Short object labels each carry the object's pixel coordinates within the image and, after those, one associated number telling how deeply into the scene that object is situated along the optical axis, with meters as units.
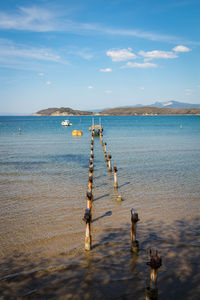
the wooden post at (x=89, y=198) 10.04
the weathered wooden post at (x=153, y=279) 5.48
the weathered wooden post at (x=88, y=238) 8.52
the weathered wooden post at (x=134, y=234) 8.28
